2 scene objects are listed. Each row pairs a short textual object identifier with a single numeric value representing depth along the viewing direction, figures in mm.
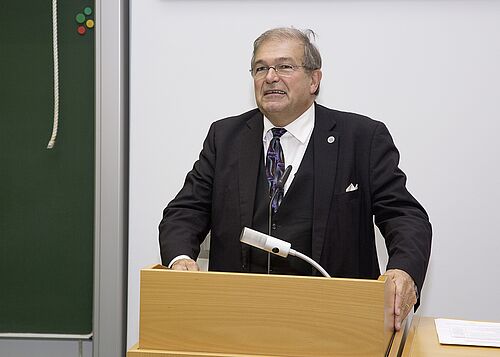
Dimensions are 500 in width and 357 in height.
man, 4685
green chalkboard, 5136
